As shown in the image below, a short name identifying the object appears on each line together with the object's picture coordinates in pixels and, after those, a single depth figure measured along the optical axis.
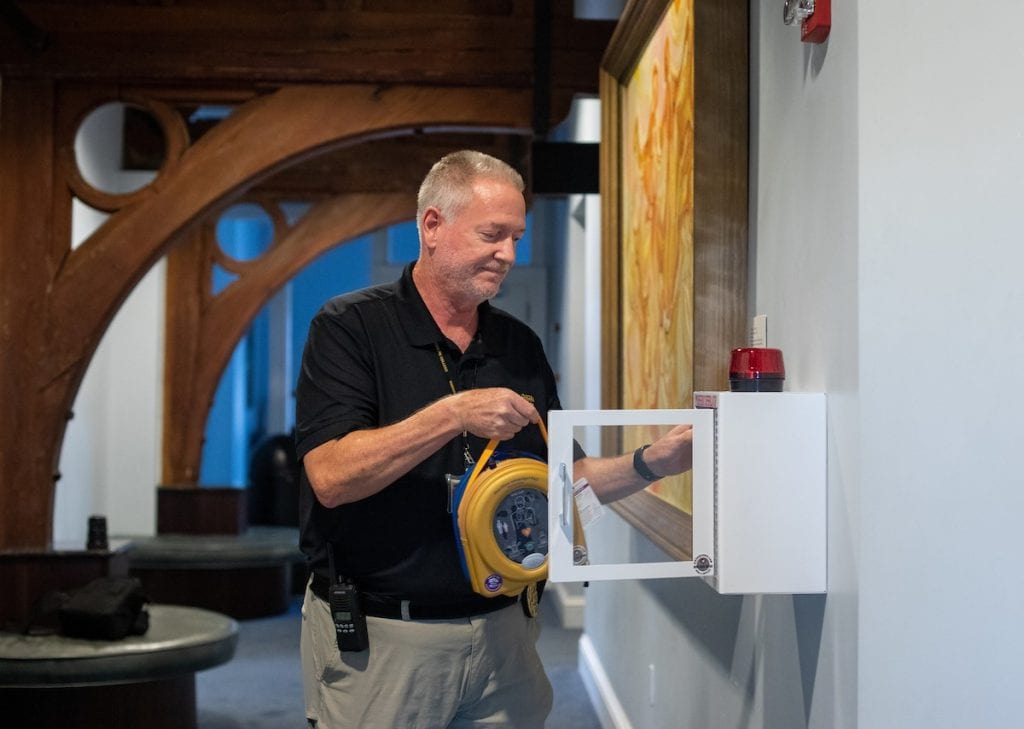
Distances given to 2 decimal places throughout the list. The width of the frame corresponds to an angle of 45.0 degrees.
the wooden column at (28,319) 4.38
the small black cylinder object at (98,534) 4.38
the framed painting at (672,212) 2.24
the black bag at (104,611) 3.96
